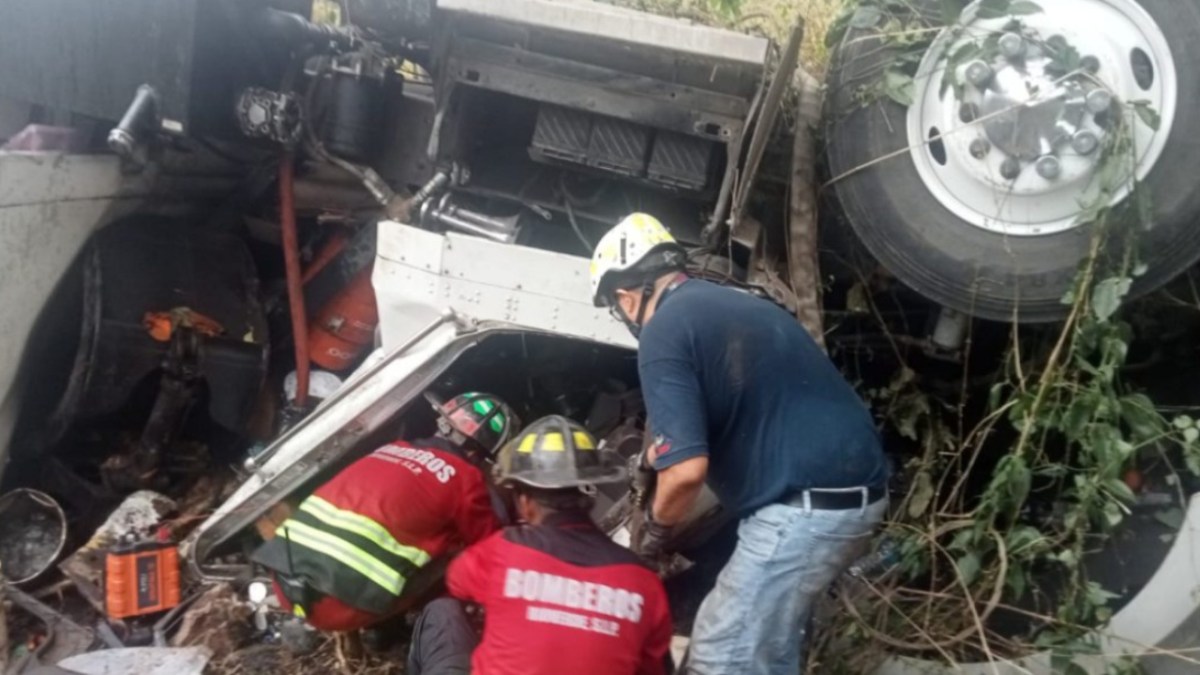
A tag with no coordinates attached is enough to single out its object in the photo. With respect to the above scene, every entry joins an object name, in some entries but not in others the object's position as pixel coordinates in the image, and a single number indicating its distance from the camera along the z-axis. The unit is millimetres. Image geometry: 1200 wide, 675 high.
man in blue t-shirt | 2676
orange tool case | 3678
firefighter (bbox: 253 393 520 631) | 3090
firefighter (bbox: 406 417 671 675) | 2527
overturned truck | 2943
